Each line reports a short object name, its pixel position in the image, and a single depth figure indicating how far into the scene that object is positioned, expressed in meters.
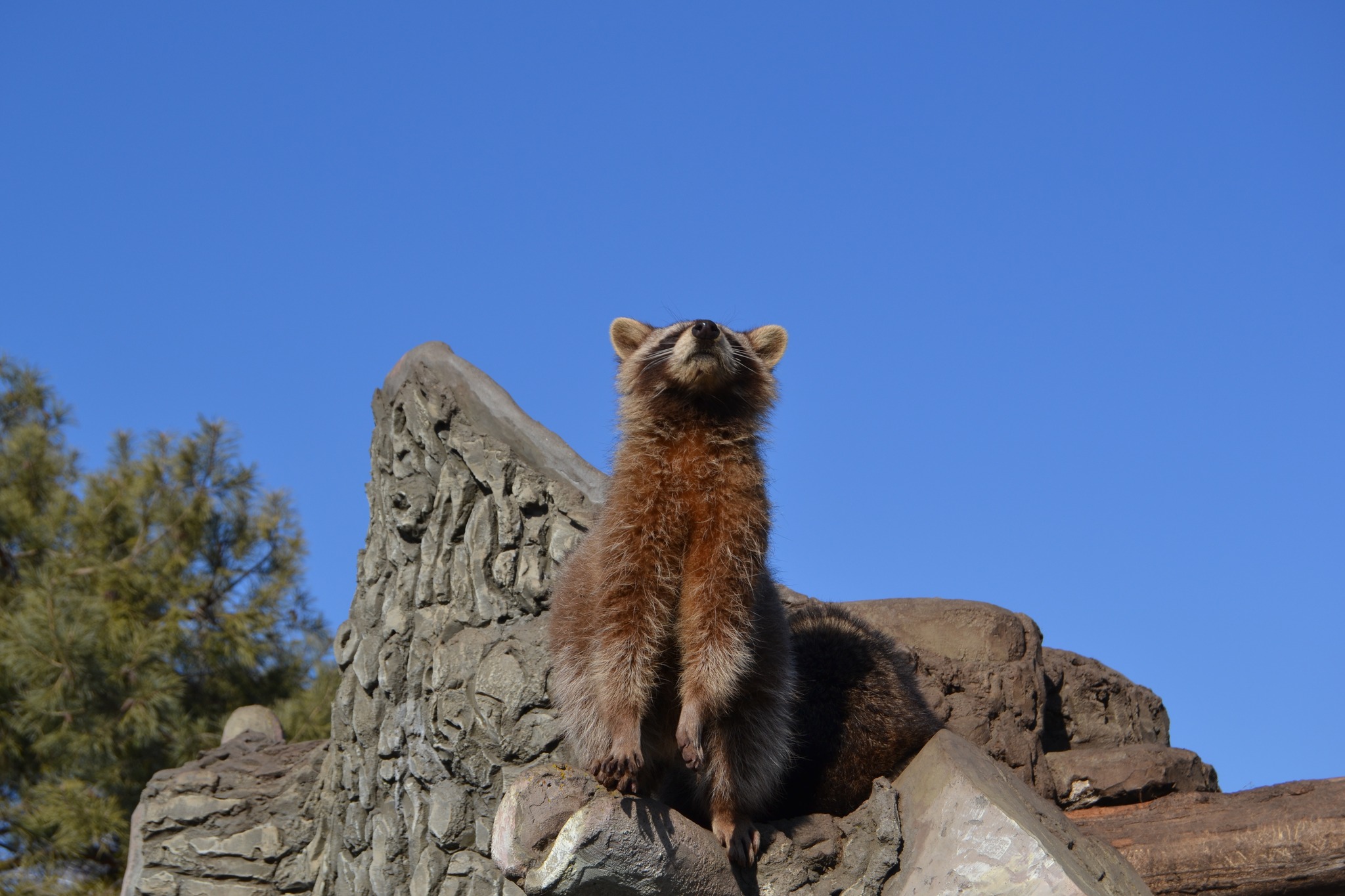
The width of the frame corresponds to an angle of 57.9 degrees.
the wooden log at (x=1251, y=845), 4.91
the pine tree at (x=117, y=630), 10.02
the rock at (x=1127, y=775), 6.02
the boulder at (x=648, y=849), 4.26
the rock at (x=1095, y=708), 7.05
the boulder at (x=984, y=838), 4.20
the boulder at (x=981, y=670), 6.45
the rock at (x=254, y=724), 8.73
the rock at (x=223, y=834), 7.68
